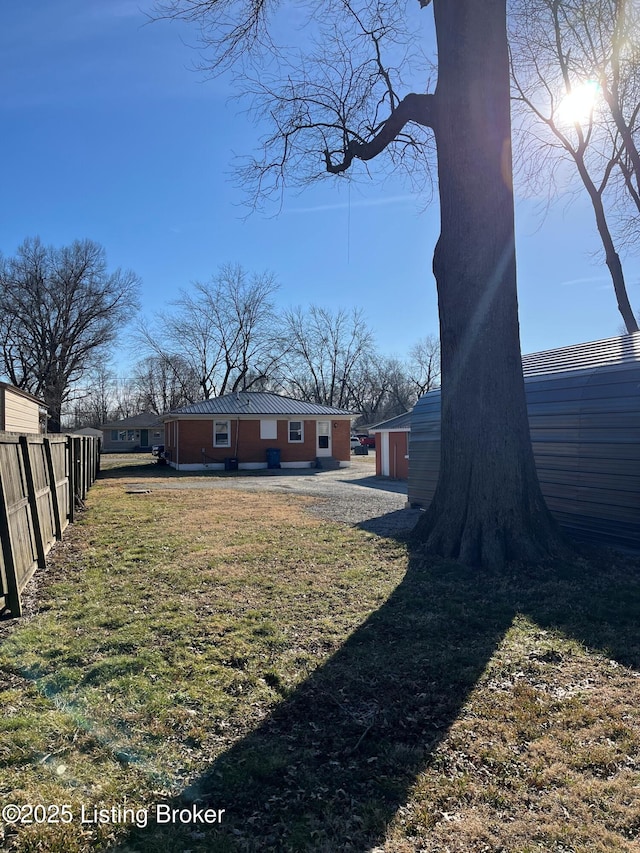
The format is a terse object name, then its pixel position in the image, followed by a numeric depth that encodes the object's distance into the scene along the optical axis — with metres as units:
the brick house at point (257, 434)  25.34
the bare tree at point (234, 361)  43.75
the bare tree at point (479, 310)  6.32
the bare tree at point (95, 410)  66.50
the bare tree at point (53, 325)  36.16
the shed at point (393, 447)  20.80
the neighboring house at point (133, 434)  49.56
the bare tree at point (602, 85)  13.50
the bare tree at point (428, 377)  58.72
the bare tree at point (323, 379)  54.94
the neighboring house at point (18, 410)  17.22
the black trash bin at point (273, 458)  25.86
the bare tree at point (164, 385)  50.41
